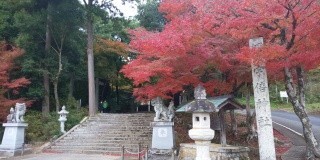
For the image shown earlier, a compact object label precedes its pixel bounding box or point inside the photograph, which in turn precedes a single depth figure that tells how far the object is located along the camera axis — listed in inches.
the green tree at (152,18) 1083.9
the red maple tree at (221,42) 402.6
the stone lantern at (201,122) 323.6
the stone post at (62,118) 760.3
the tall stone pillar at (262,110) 434.3
